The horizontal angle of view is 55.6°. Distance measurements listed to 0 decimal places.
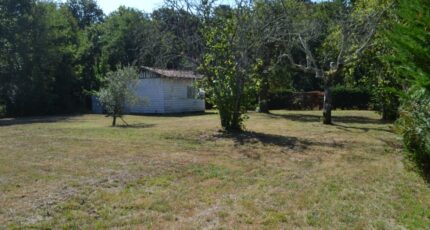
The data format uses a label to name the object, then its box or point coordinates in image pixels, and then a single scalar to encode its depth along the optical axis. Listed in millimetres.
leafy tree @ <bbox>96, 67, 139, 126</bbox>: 15883
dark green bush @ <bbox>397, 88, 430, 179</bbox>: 4438
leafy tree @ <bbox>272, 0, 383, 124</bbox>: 14016
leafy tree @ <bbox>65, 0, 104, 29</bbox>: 46312
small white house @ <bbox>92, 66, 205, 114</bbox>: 24125
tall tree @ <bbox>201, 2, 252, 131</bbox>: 11883
